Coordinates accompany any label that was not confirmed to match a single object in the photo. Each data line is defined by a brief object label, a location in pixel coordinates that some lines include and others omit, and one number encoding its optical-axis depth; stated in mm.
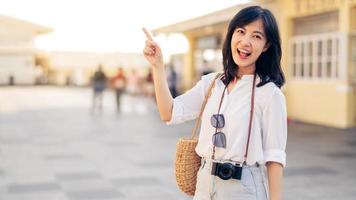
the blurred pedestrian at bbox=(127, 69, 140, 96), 27219
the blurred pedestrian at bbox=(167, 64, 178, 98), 22484
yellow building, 13547
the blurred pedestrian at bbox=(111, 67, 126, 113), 18688
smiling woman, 2254
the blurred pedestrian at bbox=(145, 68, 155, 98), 25106
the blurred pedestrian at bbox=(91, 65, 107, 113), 18453
